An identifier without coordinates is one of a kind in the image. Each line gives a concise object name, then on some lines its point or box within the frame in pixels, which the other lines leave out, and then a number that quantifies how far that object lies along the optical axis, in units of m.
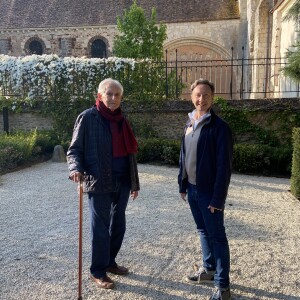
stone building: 20.39
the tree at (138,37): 15.73
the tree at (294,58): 5.76
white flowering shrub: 11.84
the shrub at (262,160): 9.21
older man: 3.27
